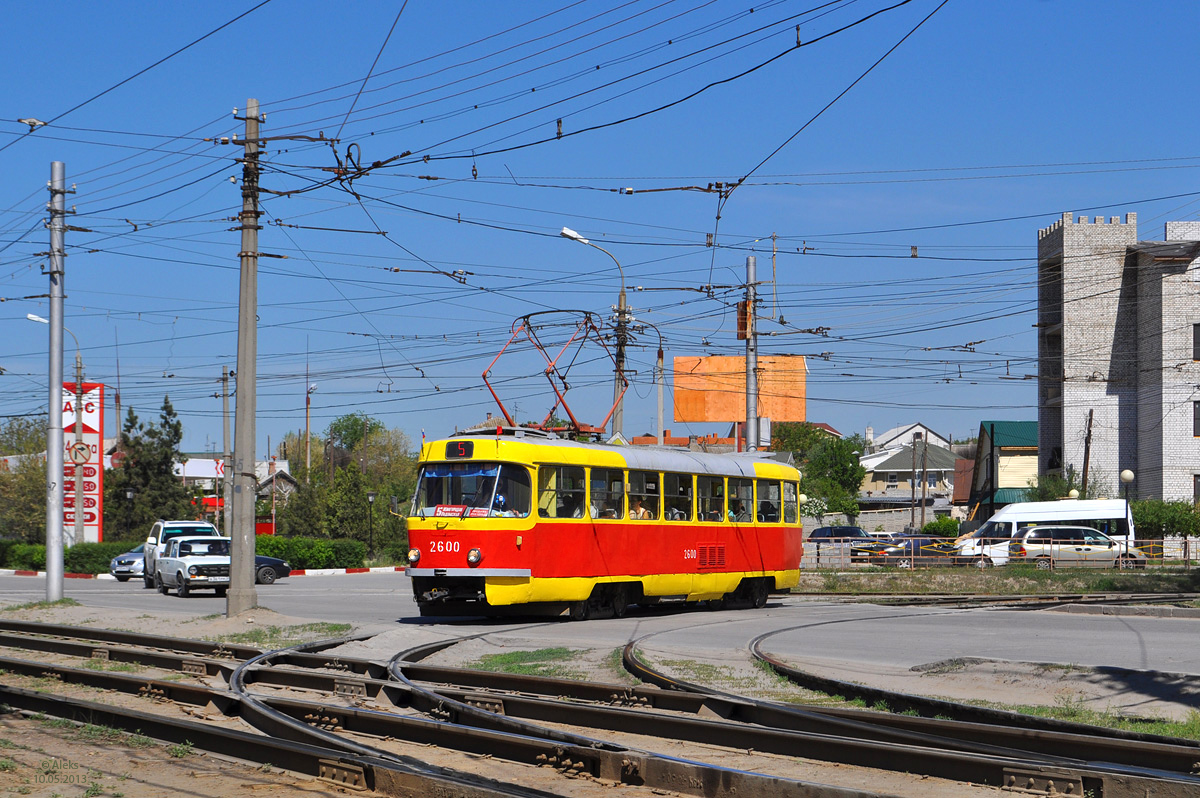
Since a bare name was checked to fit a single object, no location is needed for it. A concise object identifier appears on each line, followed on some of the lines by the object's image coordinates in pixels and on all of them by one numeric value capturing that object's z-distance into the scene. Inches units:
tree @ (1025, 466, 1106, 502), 2196.4
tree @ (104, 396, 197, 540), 2313.0
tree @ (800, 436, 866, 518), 4074.8
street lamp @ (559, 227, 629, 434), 1163.9
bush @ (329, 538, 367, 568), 1956.2
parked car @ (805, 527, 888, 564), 1608.0
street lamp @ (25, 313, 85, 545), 1744.6
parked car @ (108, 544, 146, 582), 1728.6
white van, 1700.3
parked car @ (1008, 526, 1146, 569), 1505.9
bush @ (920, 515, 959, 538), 2755.9
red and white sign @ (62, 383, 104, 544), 1852.9
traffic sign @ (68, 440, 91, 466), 1364.4
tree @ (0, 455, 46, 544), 2475.4
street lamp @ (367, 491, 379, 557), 2097.7
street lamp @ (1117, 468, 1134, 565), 1596.9
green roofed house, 2928.2
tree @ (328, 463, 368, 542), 2198.6
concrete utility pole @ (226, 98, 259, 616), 839.1
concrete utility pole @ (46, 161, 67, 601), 1012.5
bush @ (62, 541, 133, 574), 1914.4
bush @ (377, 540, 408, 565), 2233.0
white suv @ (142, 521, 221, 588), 1460.4
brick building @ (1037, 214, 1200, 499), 2117.4
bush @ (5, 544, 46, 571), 2044.8
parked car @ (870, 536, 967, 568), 1503.4
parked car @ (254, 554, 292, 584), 1526.8
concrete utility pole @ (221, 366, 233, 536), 1974.5
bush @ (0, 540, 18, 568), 2195.1
